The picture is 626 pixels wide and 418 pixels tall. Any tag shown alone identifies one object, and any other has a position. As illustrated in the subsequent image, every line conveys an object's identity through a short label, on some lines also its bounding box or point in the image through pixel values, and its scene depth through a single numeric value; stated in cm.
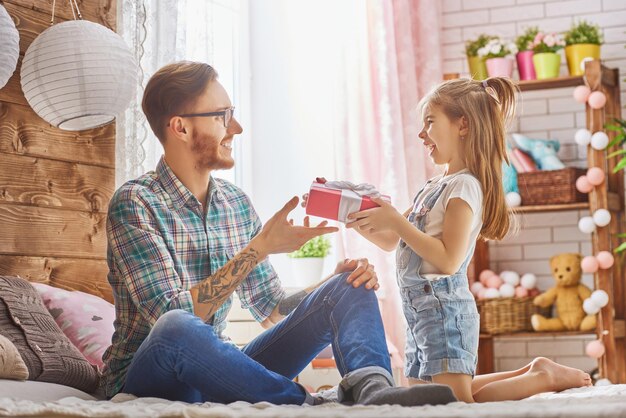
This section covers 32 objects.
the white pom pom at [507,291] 418
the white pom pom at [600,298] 391
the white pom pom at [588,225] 403
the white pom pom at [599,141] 399
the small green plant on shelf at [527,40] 428
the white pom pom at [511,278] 425
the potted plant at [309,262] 392
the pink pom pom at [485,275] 427
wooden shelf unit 394
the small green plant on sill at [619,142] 395
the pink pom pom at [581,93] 404
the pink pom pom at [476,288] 421
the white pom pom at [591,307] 392
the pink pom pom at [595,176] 401
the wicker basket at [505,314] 412
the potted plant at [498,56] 424
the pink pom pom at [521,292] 422
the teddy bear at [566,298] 405
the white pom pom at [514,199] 414
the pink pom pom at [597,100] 400
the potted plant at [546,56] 421
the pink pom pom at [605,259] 396
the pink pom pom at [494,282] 423
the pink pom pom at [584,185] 404
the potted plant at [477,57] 431
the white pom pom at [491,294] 416
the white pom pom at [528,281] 424
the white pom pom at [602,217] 398
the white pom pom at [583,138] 404
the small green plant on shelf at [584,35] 414
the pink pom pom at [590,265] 398
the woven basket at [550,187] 410
